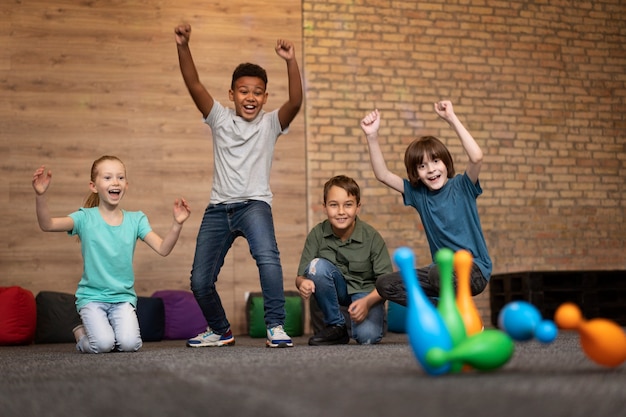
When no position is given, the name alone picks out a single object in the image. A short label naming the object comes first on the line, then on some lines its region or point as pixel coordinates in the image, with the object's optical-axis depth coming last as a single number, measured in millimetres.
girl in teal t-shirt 3488
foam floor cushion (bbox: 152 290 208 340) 5336
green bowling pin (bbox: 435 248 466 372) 1867
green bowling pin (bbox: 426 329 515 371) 1731
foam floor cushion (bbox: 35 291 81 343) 5039
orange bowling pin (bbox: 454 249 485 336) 2094
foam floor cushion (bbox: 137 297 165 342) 5117
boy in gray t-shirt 3467
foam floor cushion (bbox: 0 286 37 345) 4777
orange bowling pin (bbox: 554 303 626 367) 1775
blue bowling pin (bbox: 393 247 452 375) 1771
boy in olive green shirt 3506
